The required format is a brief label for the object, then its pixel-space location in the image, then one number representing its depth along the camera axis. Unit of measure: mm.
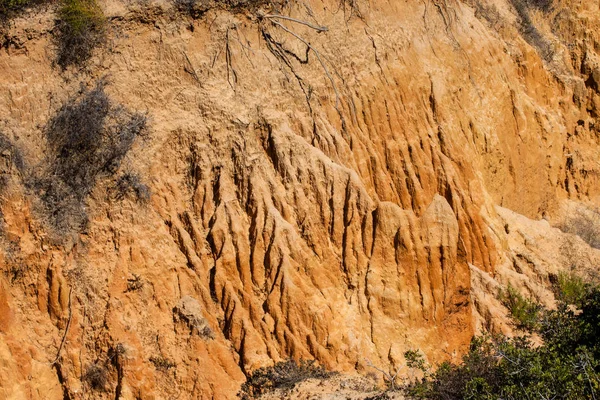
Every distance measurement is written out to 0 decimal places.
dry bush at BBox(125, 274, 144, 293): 16203
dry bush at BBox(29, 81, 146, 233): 16828
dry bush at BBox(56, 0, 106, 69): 17922
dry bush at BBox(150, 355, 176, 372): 15836
